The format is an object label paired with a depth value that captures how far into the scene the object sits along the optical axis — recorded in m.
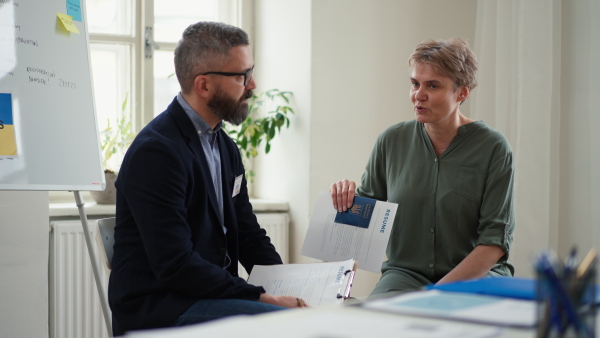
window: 3.46
